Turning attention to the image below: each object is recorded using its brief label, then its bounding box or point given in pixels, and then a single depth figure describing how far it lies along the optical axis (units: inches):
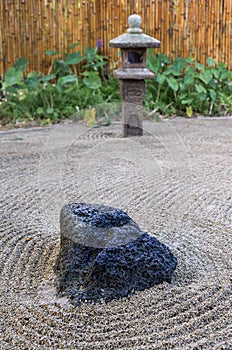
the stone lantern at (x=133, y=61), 152.3
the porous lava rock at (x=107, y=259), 60.8
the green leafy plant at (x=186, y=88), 201.5
